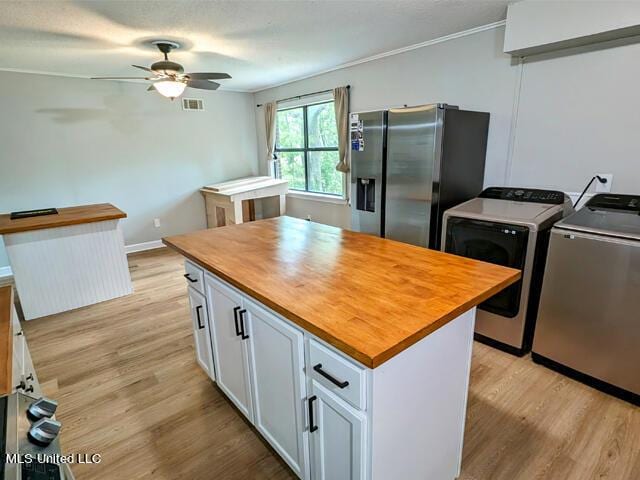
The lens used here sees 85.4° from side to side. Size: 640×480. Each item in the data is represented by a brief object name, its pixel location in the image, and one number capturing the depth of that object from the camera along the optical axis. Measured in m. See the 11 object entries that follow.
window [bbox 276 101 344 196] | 4.68
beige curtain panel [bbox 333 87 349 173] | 4.11
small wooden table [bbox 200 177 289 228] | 4.83
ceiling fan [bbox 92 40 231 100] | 2.74
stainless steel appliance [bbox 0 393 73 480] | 0.66
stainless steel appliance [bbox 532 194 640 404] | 1.86
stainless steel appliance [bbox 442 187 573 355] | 2.22
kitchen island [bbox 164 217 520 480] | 1.02
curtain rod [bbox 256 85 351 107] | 4.37
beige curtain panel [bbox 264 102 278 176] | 5.30
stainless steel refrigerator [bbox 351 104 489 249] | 2.64
